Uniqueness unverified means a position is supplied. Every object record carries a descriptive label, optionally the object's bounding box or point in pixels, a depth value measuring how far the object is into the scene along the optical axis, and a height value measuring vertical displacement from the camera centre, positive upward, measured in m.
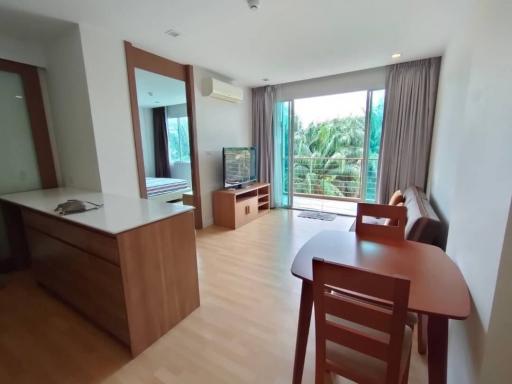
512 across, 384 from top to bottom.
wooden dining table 0.88 -0.58
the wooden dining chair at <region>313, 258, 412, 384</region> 0.79 -0.66
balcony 4.88 -0.80
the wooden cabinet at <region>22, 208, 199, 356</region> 1.49 -0.87
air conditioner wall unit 3.66 +0.97
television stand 3.92 -0.99
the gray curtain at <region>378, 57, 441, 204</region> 3.38 +0.34
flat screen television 4.01 -0.29
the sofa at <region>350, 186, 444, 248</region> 1.75 -0.62
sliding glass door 4.11 -0.04
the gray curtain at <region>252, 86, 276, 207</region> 4.74 +0.43
